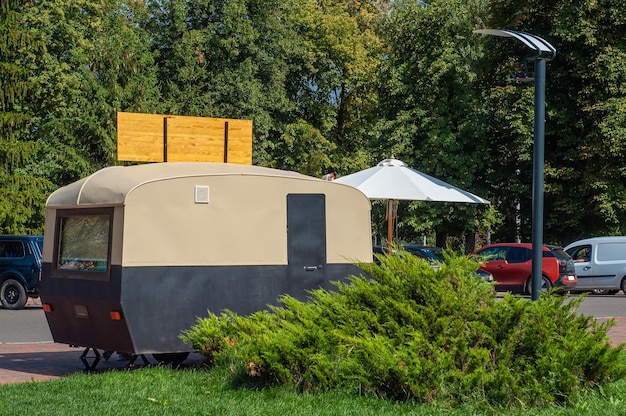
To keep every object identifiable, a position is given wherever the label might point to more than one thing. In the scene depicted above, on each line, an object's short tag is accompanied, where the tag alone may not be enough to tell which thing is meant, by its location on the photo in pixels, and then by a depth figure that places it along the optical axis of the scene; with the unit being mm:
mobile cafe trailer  11594
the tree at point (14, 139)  34938
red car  31703
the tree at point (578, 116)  38344
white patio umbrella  20828
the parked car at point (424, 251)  30184
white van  33938
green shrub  8773
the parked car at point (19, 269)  25141
